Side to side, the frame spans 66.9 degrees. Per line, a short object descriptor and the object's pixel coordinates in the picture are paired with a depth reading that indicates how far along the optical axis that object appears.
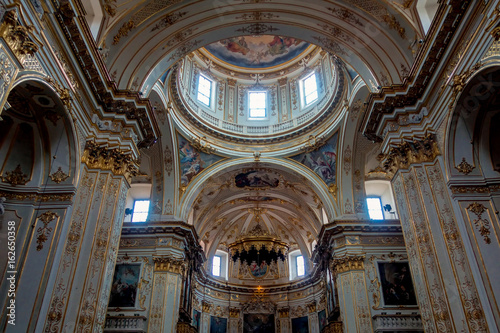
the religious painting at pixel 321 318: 20.52
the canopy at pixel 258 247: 20.47
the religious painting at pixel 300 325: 22.50
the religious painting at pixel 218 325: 22.56
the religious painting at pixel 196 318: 20.86
